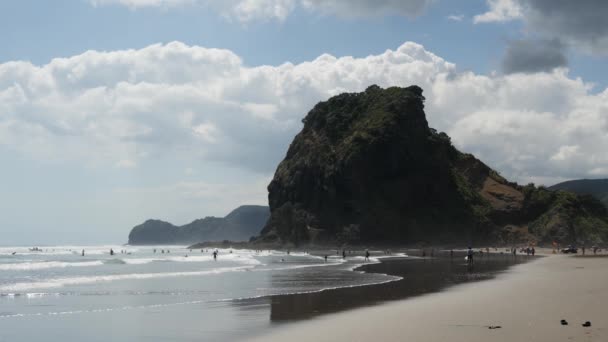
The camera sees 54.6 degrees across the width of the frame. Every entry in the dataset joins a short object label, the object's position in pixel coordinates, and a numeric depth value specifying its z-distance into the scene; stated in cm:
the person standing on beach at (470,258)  5504
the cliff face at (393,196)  14562
